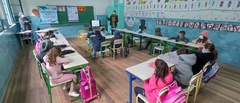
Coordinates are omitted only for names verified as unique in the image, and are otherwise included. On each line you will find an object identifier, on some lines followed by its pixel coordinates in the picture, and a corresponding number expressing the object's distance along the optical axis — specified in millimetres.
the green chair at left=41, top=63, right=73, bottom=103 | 1782
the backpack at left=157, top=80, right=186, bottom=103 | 1316
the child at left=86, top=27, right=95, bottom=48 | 4110
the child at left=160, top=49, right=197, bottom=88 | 1741
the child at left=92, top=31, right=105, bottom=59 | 3742
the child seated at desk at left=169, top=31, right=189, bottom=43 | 3718
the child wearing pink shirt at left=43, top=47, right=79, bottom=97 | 1867
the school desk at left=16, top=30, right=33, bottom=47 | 5669
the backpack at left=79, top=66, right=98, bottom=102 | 2045
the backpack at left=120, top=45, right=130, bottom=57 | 4230
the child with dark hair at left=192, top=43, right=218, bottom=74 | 2057
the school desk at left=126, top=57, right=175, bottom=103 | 1680
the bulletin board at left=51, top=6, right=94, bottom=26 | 7193
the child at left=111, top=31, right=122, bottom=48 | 3954
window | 5274
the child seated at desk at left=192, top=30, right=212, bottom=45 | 3300
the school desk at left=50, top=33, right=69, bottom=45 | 3280
